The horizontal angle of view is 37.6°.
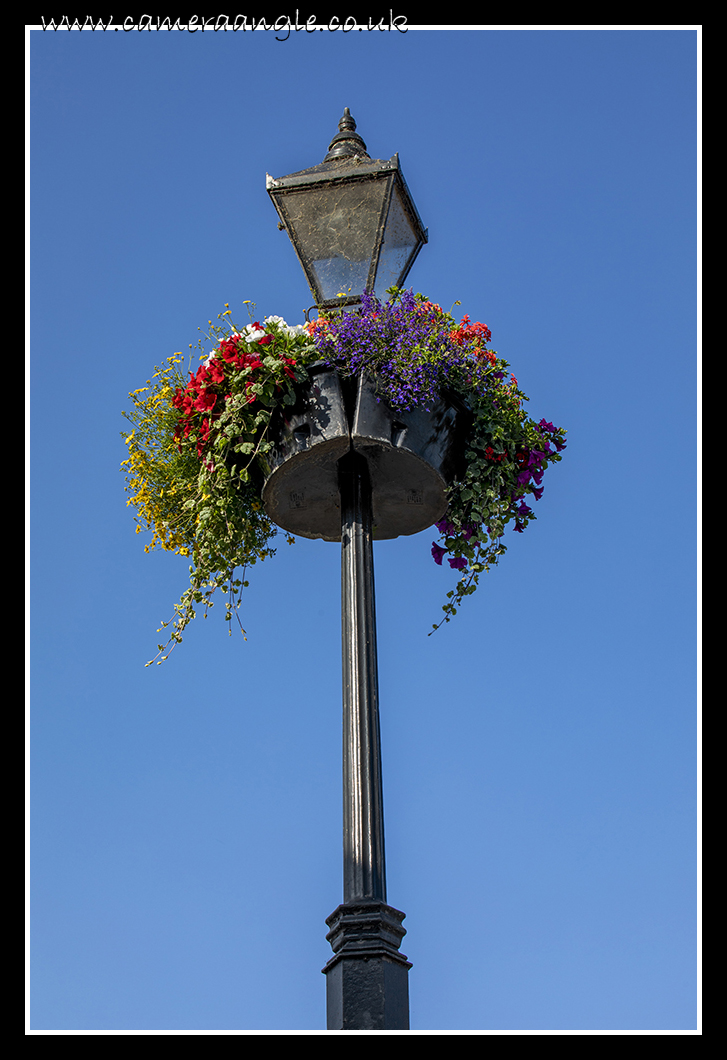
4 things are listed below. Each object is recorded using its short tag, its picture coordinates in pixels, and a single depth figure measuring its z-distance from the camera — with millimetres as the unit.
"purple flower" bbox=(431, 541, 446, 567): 4594
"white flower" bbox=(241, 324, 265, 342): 4250
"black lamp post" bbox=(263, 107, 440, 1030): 3211
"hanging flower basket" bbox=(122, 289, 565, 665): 4117
